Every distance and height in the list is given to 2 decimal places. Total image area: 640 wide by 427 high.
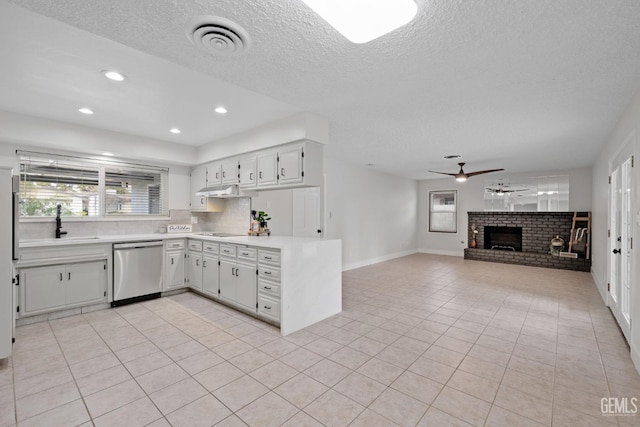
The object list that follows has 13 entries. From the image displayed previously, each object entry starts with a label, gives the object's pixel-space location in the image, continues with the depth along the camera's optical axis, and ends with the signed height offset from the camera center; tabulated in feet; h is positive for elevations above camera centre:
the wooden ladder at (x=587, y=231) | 21.91 -0.90
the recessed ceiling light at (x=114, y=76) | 8.08 +3.96
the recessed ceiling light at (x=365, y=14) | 4.55 +3.32
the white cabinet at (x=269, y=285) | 10.25 -2.54
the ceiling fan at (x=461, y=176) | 19.78 +2.80
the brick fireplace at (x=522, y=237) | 23.24 -1.78
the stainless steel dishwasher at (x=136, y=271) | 12.73 -2.63
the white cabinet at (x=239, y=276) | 11.23 -2.50
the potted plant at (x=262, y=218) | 14.19 -0.14
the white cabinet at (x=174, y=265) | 14.19 -2.52
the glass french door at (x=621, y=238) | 10.20 -0.78
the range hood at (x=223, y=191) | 14.14 +1.20
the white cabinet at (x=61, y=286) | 10.68 -2.86
